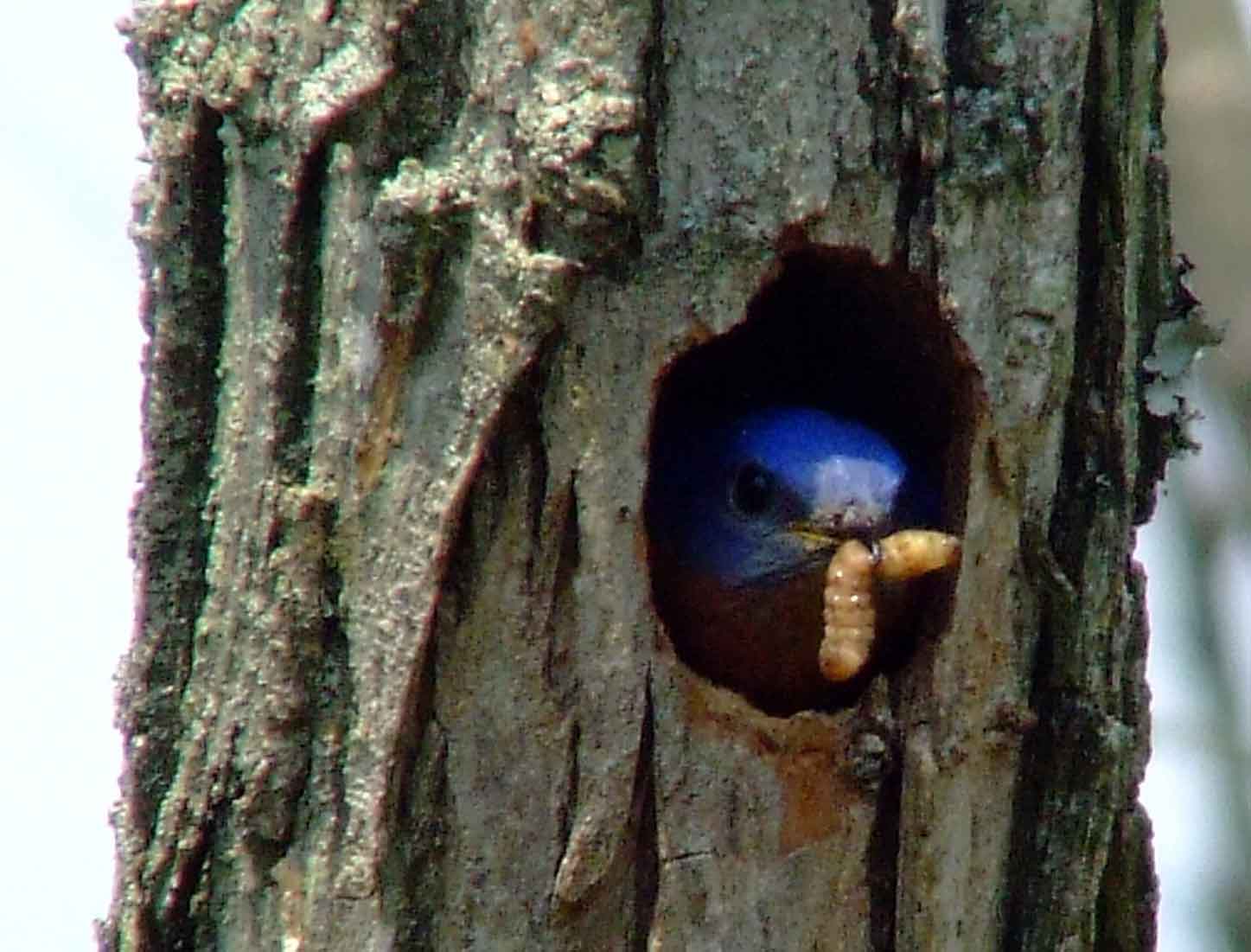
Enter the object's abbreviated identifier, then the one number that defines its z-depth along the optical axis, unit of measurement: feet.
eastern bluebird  9.78
